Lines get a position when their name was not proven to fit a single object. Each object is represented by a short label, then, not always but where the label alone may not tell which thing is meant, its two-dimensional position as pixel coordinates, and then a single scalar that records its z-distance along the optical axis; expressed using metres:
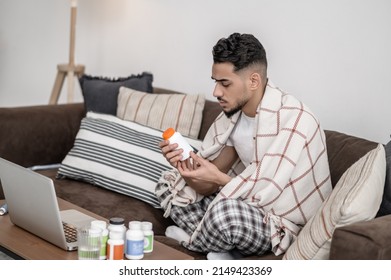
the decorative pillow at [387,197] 2.23
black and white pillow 3.06
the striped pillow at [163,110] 3.24
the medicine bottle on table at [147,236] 2.10
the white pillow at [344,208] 1.98
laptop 2.11
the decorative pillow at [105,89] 3.47
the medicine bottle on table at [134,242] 2.02
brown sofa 1.84
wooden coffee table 2.09
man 2.36
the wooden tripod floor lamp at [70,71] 4.15
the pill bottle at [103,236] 2.00
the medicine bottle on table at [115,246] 1.99
